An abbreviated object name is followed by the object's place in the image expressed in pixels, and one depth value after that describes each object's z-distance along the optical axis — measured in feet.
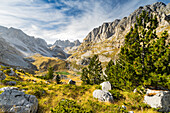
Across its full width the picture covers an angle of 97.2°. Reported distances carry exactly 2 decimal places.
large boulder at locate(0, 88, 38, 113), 20.51
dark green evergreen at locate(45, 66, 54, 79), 178.87
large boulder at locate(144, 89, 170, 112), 35.96
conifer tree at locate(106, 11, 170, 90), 39.97
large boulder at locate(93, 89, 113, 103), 40.11
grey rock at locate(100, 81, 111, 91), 58.66
